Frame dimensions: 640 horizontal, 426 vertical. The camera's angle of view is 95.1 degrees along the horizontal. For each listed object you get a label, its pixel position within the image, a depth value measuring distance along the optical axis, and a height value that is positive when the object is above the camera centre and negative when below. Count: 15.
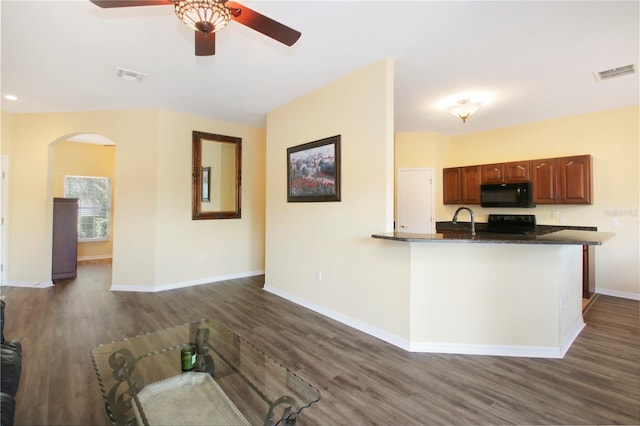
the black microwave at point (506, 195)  4.65 +0.39
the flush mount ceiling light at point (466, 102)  3.78 +1.58
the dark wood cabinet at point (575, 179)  4.20 +0.57
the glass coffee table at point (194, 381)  1.53 -1.02
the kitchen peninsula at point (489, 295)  2.49 -0.68
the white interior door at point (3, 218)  4.38 -0.03
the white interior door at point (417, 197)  5.72 +0.41
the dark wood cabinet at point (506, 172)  4.78 +0.79
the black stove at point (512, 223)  4.87 -0.09
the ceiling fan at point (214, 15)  1.63 +1.20
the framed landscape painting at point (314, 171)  3.38 +0.58
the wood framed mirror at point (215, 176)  4.73 +0.70
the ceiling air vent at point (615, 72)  2.99 +1.54
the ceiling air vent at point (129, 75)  3.13 +1.56
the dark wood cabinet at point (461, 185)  5.35 +0.63
